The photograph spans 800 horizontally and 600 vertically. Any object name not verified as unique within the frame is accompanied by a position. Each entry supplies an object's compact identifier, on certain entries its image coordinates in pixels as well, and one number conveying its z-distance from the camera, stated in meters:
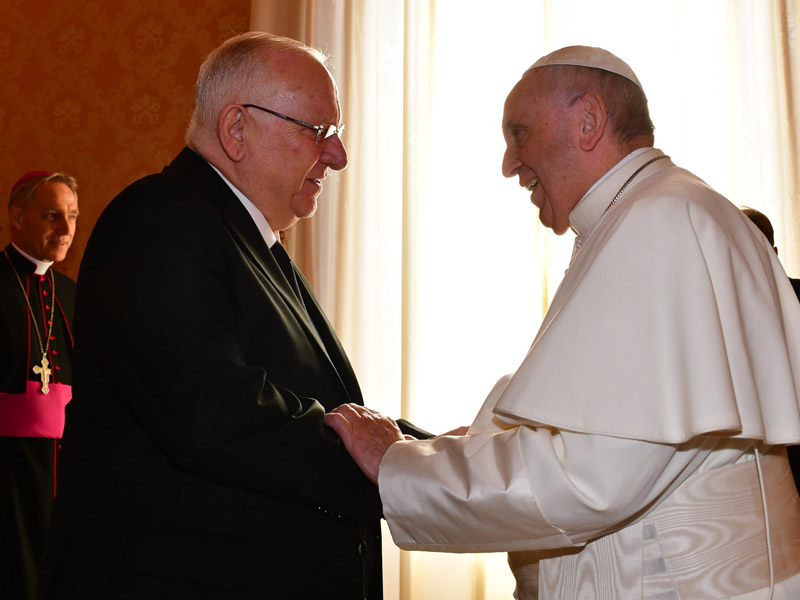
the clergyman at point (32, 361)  3.70
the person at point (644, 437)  1.46
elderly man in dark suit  1.60
